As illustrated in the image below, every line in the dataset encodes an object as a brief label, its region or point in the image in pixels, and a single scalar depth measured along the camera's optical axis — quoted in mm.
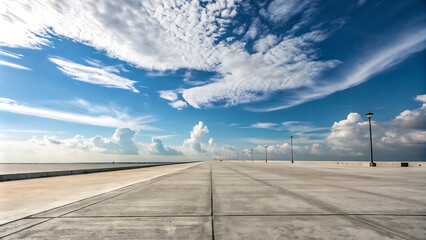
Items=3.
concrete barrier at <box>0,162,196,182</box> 14888
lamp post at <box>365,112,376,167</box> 31091
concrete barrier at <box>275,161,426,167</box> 30831
